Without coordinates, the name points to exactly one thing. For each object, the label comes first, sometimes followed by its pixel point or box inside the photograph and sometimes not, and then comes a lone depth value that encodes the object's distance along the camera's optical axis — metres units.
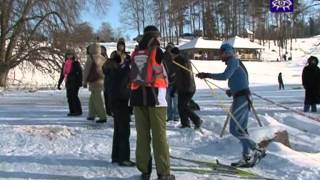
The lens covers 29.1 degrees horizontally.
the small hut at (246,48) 97.44
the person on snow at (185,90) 12.25
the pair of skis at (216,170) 8.12
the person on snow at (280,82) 40.07
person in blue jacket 8.81
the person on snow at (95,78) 13.27
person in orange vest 7.56
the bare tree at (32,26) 36.12
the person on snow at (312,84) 17.31
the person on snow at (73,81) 15.03
